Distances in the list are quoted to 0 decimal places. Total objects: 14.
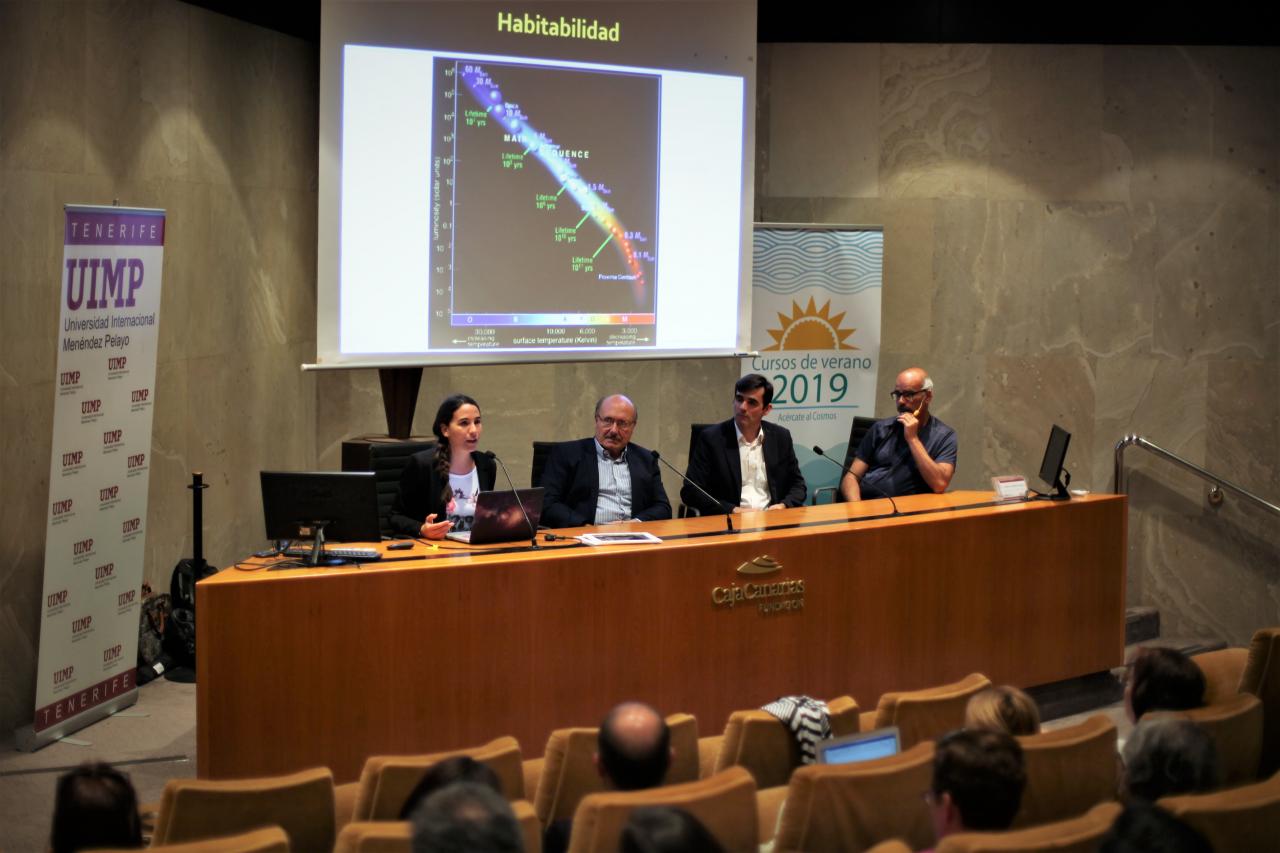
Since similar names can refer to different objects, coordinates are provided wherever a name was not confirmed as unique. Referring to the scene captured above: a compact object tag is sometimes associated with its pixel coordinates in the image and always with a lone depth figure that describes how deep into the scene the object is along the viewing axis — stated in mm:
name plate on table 5754
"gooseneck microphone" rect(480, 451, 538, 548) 4688
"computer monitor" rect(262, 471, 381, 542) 4371
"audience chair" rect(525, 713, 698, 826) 3039
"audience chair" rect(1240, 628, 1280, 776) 3803
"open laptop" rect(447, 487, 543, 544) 4641
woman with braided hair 5262
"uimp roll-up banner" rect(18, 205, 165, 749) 5168
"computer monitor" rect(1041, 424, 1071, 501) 5727
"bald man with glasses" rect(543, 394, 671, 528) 5633
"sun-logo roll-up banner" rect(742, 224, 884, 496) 7555
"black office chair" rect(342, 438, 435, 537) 5980
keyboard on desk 4398
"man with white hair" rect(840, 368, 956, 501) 6059
